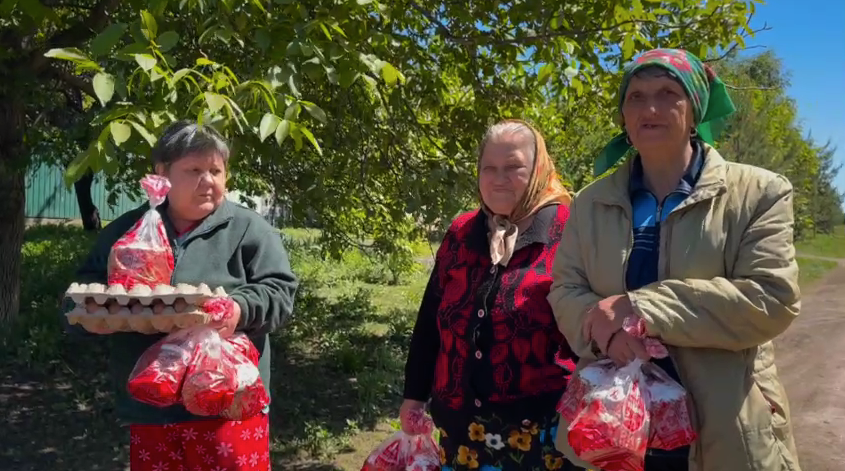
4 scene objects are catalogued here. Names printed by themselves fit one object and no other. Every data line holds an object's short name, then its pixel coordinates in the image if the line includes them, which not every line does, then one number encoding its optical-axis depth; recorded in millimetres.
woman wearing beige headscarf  2105
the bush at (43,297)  5902
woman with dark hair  2152
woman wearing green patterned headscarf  1669
